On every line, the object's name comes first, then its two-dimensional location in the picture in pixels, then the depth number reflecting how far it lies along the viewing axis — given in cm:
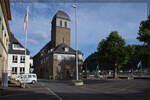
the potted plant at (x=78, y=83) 2417
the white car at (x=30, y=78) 3003
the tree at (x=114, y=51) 3925
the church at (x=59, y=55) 5606
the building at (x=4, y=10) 1946
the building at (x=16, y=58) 4222
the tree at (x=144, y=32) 2267
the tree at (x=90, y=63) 10536
